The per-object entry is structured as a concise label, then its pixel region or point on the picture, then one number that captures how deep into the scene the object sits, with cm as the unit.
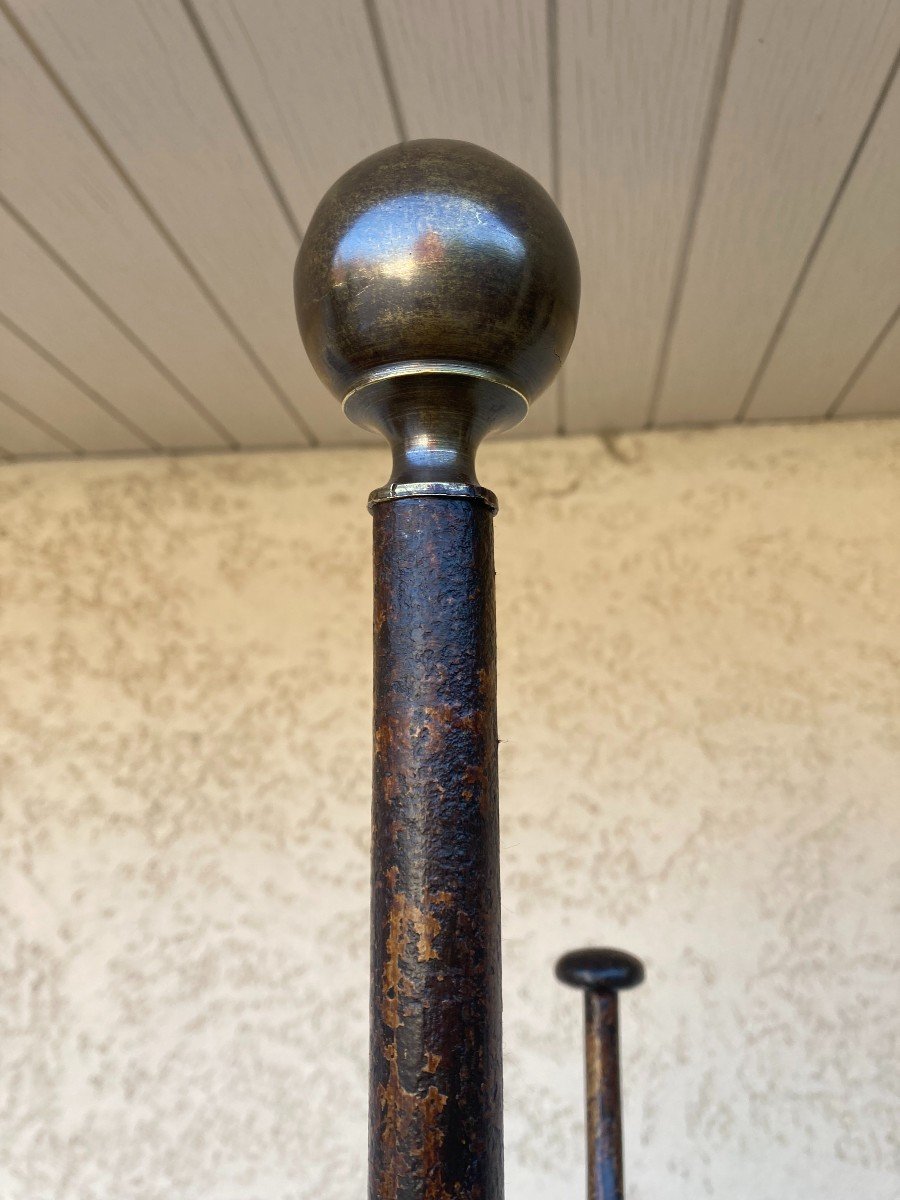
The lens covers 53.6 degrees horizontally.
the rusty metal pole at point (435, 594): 39
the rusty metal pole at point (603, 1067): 79
